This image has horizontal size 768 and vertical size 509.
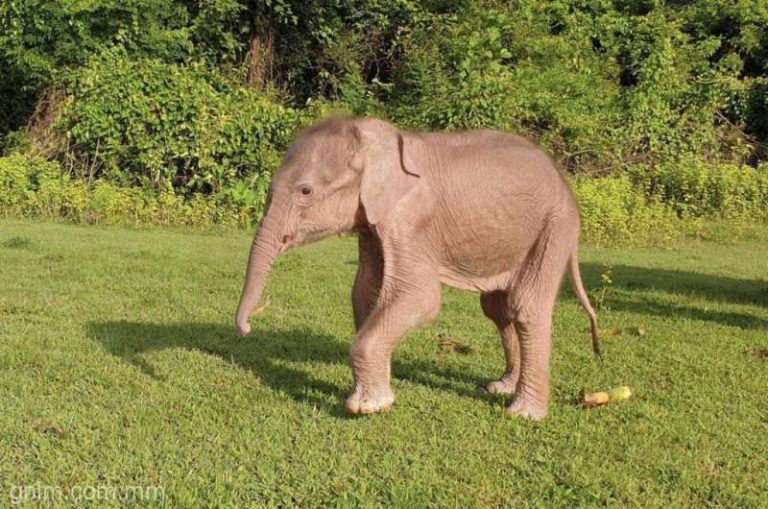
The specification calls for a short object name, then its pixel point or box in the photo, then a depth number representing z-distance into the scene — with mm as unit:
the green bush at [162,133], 14609
